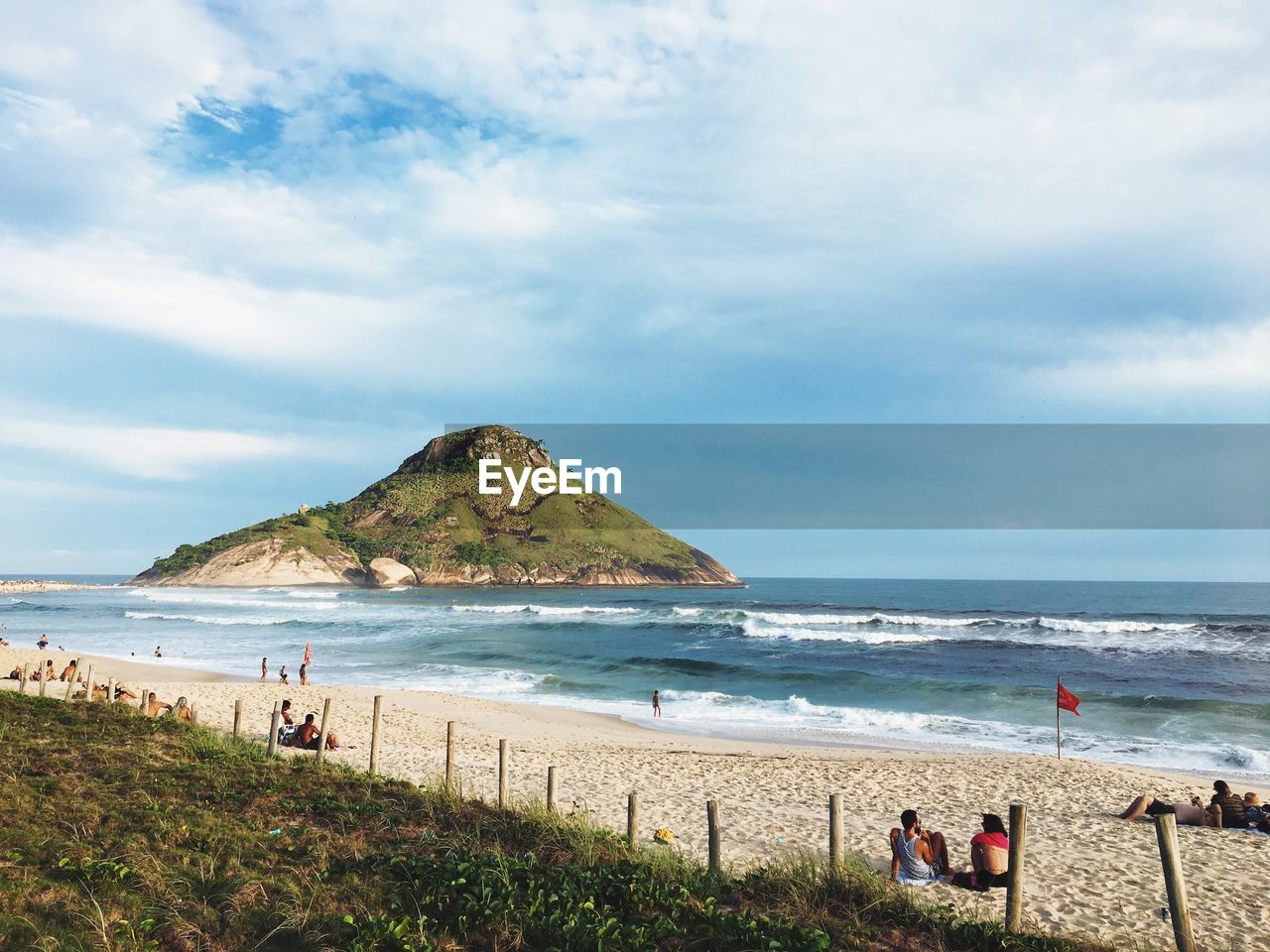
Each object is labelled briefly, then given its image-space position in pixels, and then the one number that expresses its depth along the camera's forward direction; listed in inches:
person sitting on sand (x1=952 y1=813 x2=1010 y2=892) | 362.9
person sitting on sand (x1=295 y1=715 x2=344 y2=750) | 653.9
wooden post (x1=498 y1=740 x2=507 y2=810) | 425.1
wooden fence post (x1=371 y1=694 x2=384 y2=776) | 553.0
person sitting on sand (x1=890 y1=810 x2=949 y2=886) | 374.0
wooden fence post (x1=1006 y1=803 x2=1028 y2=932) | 279.7
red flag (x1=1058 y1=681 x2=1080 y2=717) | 732.7
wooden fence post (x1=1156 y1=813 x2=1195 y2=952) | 256.1
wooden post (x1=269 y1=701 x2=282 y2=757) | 550.4
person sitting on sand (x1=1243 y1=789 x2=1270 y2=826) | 496.7
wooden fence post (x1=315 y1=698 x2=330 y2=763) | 544.1
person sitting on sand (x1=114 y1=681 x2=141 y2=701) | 764.0
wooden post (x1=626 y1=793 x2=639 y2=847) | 362.3
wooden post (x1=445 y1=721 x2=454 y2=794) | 469.6
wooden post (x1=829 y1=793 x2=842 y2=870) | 326.6
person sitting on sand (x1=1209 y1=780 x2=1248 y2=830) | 502.0
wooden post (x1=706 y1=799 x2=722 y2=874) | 330.6
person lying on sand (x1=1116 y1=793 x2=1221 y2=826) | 503.5
